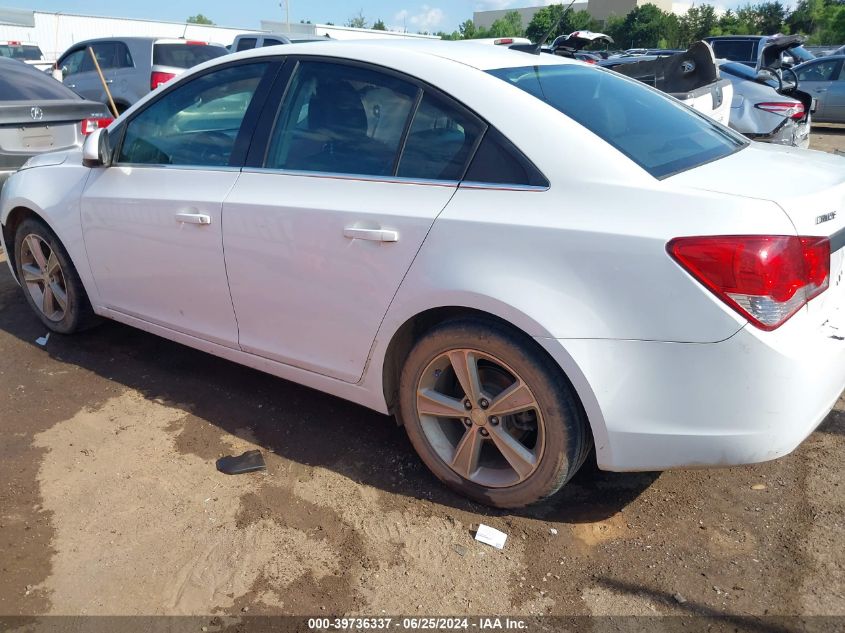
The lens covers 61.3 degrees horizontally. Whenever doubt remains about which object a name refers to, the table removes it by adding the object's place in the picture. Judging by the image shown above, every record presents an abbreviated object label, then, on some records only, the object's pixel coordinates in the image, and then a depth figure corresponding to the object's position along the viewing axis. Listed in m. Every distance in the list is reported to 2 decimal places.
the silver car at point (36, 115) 6.02
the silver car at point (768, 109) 7.59
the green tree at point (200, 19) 88.62
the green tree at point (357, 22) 78.75
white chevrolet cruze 2.24
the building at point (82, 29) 37.06
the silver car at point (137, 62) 11.25
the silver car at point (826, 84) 15.06
